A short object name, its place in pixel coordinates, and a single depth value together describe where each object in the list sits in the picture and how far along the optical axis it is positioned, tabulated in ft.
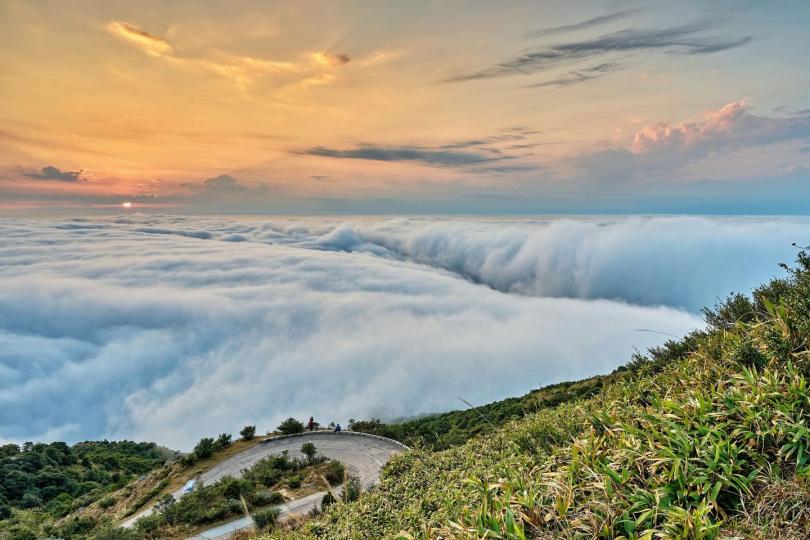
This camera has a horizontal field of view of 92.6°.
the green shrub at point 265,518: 43.19
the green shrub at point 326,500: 44.51
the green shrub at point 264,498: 54.95
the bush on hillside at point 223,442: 87.00
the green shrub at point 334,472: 63.12
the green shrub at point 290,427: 92.02
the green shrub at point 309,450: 73.03
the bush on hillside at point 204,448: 82.64
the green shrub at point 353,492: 35.34
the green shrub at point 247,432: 91.35
